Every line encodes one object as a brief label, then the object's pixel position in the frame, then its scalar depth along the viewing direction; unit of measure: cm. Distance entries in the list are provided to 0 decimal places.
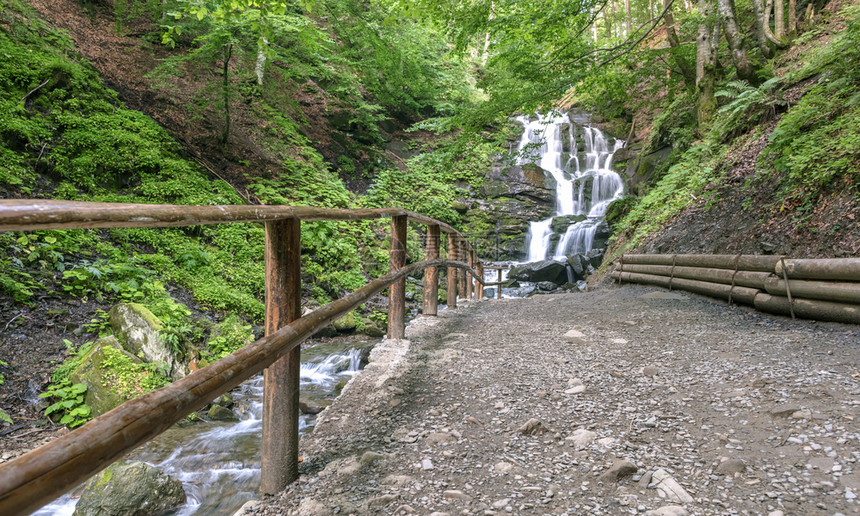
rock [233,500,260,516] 165
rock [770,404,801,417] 210
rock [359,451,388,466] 194
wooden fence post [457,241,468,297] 722
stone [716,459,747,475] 172
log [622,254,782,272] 466
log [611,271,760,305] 485
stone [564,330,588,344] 392
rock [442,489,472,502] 166
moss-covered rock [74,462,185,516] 246
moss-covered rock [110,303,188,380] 439
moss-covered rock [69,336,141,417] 377
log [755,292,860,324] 363
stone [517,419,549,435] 216
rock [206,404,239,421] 413
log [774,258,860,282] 363
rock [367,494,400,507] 163
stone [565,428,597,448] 203
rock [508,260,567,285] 1373
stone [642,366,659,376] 296
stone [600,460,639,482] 175
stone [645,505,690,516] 151
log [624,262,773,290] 469
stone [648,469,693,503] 159
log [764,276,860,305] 362
